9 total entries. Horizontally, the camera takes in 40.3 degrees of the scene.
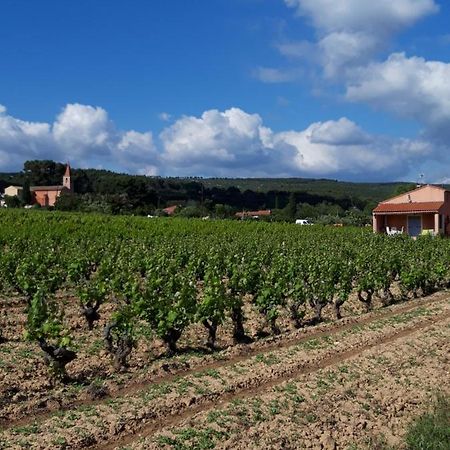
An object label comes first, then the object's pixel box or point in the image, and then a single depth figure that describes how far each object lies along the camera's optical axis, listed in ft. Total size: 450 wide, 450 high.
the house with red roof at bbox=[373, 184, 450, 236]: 164.45
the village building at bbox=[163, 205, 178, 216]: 288.65
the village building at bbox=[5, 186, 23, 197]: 342.87
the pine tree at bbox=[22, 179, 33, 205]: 304.13
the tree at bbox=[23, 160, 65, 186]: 370.94
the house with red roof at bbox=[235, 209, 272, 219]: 250.41
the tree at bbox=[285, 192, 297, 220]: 281.99
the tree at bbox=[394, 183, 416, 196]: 277.19
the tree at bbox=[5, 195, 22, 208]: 267.00
